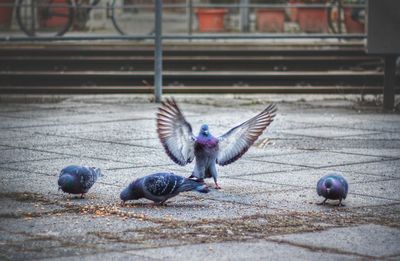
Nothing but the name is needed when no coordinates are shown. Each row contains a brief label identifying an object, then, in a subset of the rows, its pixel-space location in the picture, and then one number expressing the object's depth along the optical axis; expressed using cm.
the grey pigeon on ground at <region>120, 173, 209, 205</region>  823
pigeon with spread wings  902
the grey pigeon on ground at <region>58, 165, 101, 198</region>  852
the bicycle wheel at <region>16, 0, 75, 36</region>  2134
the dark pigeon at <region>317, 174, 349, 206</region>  836
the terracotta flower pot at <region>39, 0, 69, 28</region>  2169
